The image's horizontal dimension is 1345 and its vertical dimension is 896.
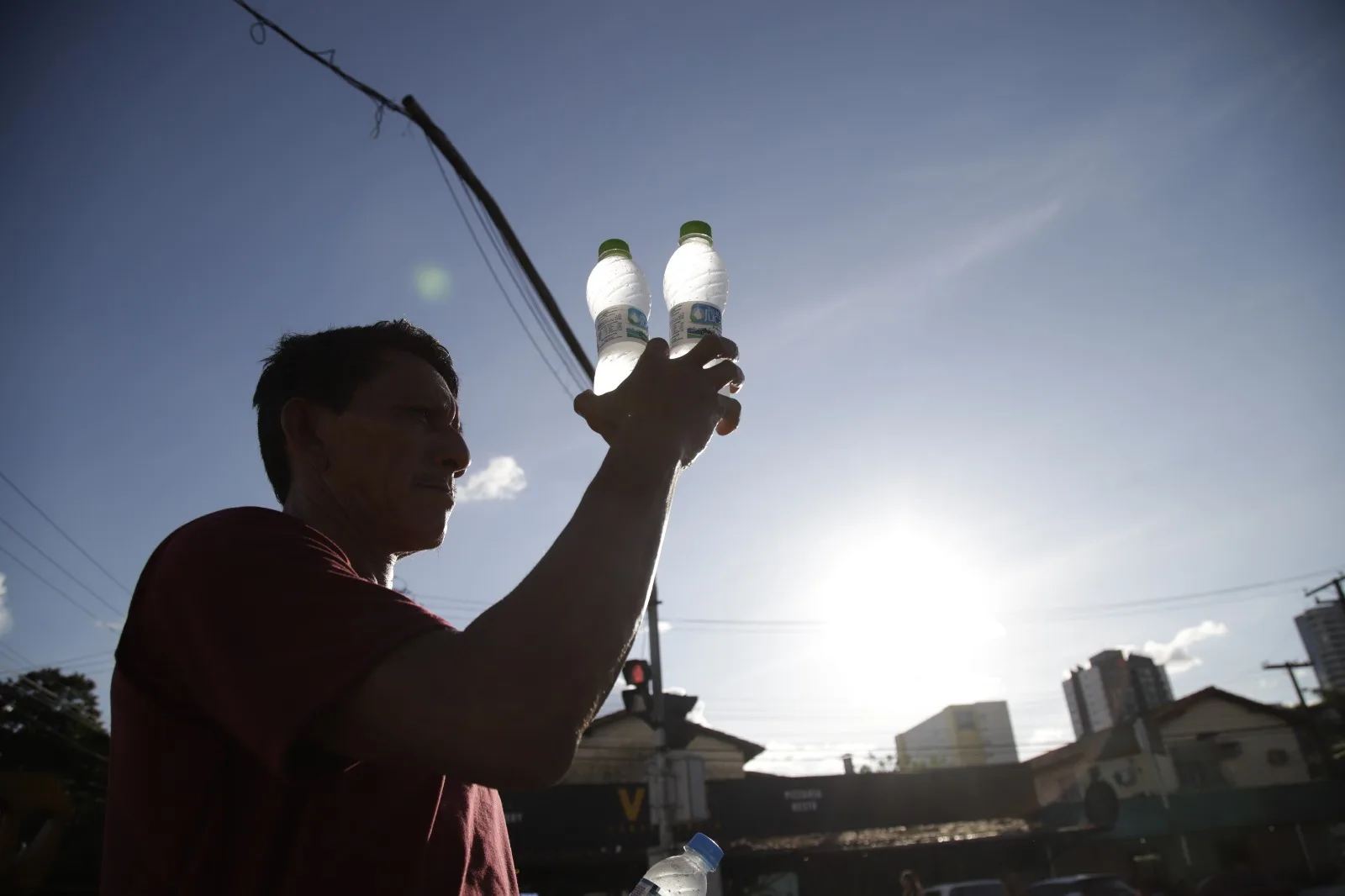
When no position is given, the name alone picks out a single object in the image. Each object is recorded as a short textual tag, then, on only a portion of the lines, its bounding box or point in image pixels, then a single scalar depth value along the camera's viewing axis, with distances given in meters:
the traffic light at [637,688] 8.97
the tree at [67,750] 20.92
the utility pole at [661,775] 8.87
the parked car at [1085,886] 17.05
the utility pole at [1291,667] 40.81
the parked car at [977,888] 17.92
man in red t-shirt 0.94
